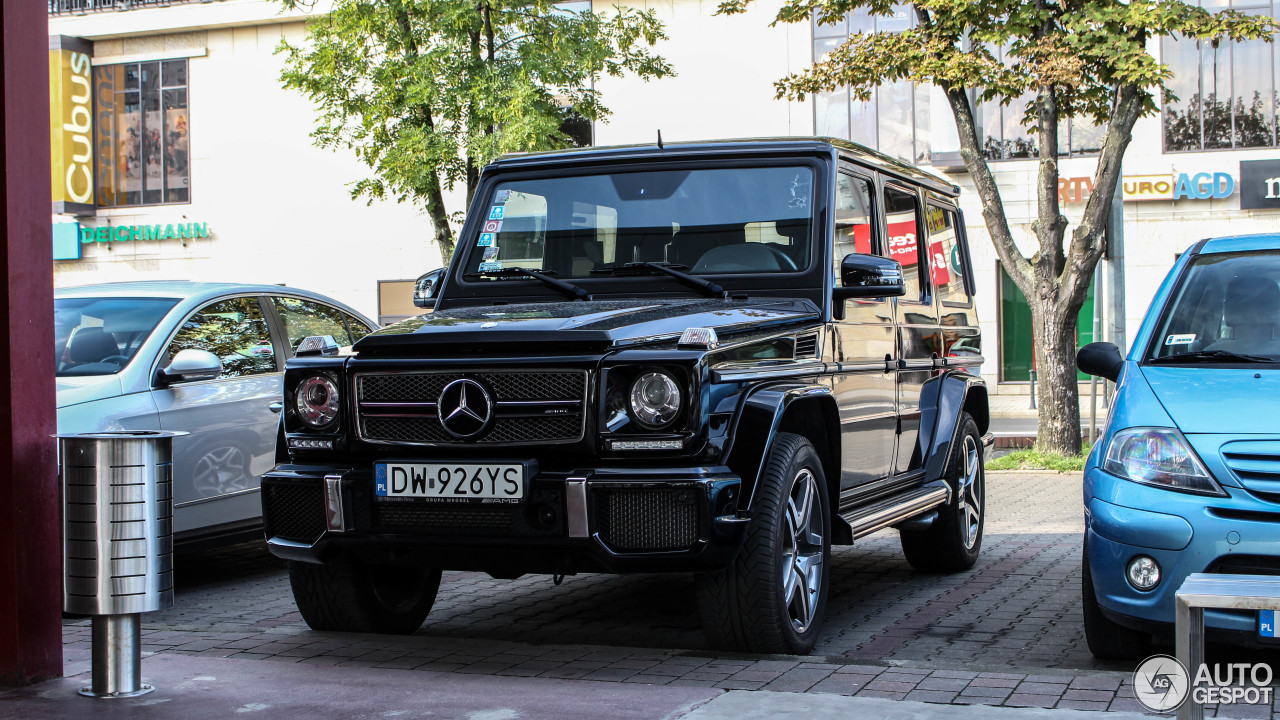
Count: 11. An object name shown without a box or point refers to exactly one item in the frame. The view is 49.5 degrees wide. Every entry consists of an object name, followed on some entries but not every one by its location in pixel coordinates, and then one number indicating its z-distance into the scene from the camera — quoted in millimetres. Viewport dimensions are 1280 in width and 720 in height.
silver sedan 6855
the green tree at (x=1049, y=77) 14344
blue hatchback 4621
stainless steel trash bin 4430
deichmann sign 31656
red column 4547
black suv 4648
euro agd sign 25188
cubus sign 30953
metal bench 2943
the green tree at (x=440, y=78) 19500
